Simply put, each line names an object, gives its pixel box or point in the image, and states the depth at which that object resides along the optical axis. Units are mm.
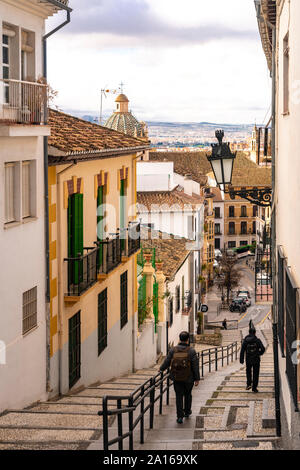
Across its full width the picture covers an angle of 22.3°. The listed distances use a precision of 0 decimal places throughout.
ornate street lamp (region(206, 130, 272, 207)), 11984
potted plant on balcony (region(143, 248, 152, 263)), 29141
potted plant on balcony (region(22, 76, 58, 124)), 12742
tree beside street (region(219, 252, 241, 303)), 81750
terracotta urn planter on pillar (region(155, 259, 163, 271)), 31594
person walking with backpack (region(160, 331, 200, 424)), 11367
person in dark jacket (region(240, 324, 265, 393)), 14508
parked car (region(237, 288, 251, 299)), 81094
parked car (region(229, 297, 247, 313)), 75812
